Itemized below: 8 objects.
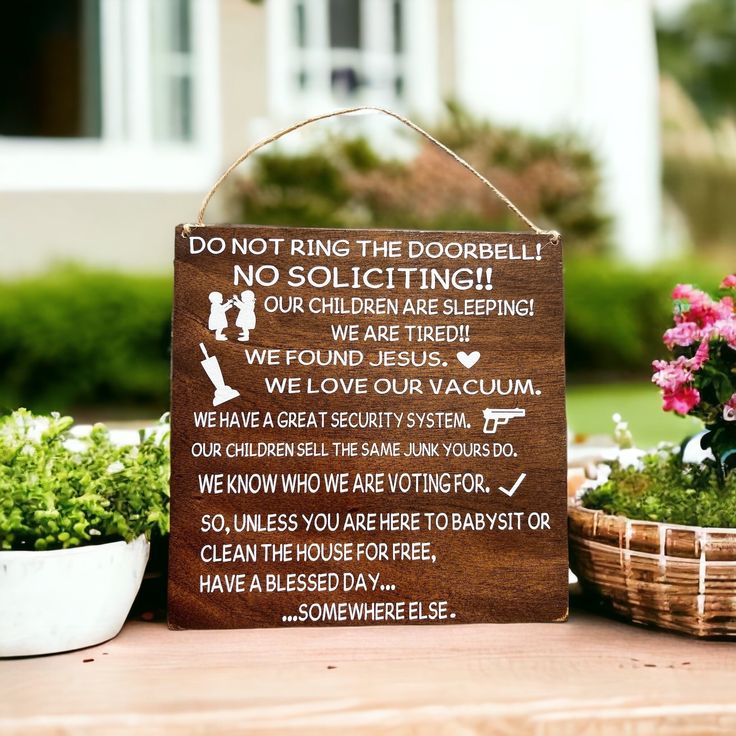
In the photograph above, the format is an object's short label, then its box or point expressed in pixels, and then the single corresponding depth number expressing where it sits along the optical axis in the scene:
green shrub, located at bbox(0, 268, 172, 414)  5.07
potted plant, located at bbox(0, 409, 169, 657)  0.97
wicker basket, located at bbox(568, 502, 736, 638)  1.02
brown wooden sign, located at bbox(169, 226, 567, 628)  1.13
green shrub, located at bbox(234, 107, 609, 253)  6.19
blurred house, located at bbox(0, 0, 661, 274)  6.47
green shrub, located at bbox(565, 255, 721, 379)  6.18
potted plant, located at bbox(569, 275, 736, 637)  1.02
